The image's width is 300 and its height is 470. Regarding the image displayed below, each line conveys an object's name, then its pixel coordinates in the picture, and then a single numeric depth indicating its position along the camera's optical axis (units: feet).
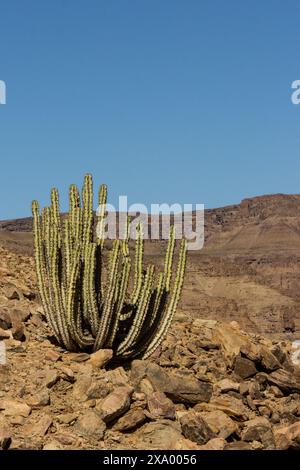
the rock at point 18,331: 25.23
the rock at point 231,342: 29.17
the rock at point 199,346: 29.87
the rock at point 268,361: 28.26
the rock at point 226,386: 25.36
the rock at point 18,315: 26.32
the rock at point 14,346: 24.30
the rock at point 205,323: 33.91
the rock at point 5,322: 25.90
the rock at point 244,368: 27.76
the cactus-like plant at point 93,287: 24.97
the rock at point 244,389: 25.64
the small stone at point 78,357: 24.36
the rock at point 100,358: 24.14
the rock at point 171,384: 23.32
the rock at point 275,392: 27.25
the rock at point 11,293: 29.63
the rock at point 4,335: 24.86
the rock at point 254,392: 25.96
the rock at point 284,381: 27.37
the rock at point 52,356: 23.97
